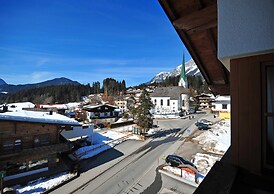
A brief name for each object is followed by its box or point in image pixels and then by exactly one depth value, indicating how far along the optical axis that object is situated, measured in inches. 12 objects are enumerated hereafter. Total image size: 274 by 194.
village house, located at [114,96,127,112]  2220.7
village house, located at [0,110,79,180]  423.5
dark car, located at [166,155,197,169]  470.6
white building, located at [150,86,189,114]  1804.5
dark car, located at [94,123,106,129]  1125.2
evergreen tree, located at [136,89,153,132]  867.4
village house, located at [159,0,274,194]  65.2
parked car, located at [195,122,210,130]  978.1
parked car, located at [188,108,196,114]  1843.0
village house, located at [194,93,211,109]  2215.8
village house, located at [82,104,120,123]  1286.9
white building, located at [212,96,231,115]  1409.7
